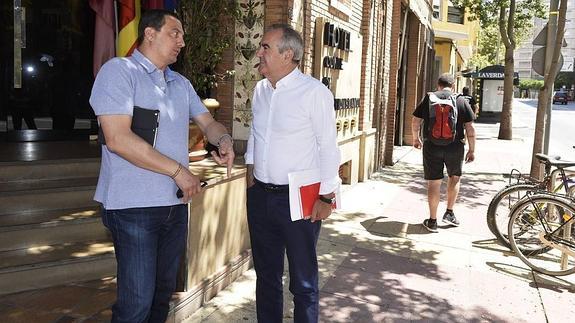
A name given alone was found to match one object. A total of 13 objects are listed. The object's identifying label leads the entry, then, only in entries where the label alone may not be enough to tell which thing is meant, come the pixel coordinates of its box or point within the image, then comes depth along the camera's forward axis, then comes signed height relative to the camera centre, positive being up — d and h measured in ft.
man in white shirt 9.81 -0.94
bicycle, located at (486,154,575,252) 17.87 -2.57
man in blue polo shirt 7.77 -0.99
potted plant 16.94 +1.81
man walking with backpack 20.62 -1.07
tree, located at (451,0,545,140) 57.67 +10.46
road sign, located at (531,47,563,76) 28.60 +2.72
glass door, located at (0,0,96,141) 23.83 +0.90
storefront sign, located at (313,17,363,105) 23.04 +2.04
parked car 190.43 +5.43
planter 16.52 -1.43
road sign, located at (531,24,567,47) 28.64 +3.83
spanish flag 16.22 +2.14
